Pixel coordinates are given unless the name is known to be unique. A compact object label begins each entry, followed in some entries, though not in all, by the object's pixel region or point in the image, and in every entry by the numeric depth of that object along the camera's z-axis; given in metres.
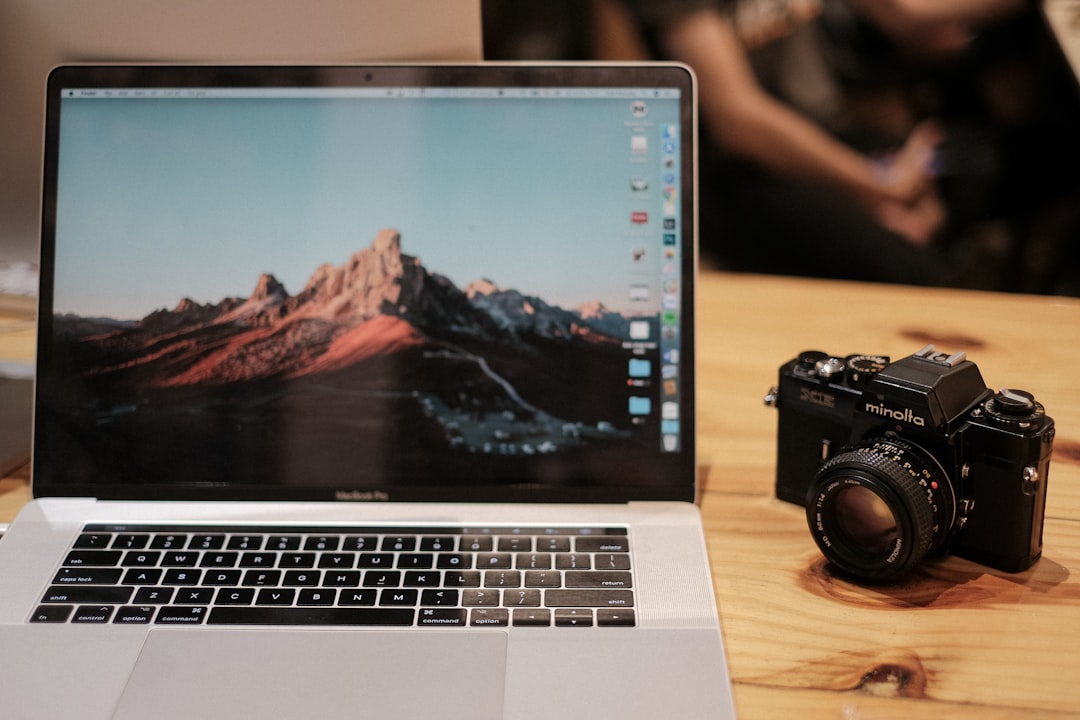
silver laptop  0.79
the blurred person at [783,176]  2.00
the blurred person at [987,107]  2.10
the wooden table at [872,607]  0.62
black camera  0.68
